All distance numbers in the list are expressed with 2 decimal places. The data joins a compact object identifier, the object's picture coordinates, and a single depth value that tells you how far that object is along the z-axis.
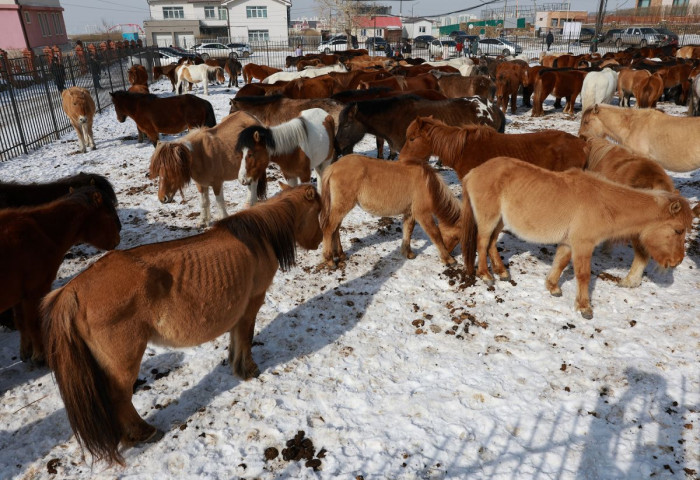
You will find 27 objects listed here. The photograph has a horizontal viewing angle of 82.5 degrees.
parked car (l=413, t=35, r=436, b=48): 41.97
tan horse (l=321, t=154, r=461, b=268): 5.12
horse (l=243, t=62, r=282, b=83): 21.09
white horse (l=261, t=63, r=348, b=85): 17.05
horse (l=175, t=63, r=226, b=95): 19.62
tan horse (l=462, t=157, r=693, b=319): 4.17
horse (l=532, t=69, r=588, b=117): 14.20
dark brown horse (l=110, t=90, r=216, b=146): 9.95
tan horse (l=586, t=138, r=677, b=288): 4.91
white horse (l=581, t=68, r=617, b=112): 13.27
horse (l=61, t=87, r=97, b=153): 10.85
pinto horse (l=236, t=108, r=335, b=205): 5.90
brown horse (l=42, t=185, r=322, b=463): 2.56
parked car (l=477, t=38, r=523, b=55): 35.03
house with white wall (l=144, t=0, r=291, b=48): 51.00
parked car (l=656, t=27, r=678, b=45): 33.17
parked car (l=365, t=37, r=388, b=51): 38.81
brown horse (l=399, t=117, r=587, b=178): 5.82
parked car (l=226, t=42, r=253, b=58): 40.28
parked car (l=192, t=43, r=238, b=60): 40.34
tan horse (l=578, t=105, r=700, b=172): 6.57
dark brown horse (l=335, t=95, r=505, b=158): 8.60
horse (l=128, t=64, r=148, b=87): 19.31
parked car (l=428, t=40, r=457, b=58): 35.94
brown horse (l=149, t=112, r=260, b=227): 5.76
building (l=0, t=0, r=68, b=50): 34.91
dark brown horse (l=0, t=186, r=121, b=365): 3.44
